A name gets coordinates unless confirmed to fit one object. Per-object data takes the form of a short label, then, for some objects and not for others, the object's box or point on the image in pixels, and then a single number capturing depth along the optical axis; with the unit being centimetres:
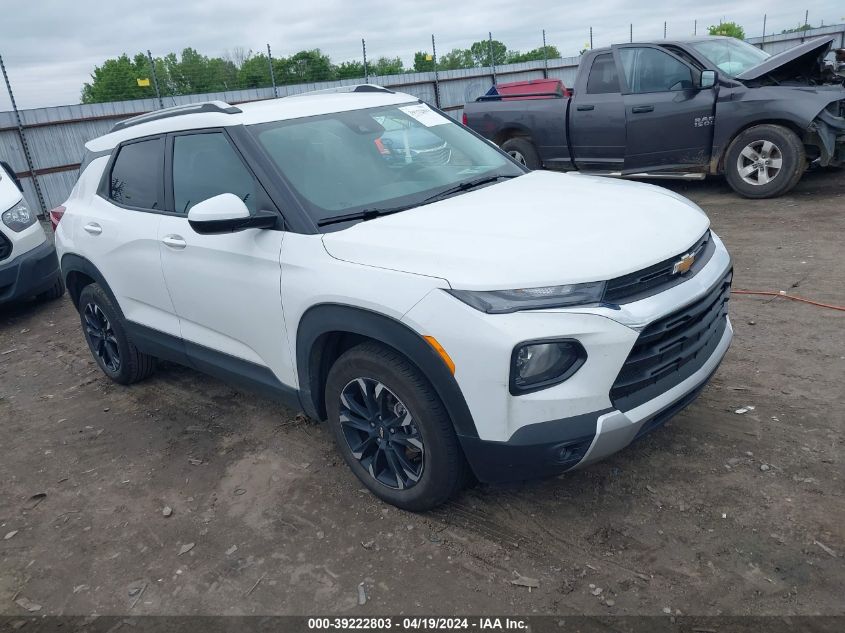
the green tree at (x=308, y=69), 1672
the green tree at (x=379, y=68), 1866
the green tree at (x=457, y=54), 3578
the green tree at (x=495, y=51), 2027
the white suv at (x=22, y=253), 676
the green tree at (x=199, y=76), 1571
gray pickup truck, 769
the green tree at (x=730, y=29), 4294
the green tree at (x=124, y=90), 1463
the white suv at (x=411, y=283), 251
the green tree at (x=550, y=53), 2373
